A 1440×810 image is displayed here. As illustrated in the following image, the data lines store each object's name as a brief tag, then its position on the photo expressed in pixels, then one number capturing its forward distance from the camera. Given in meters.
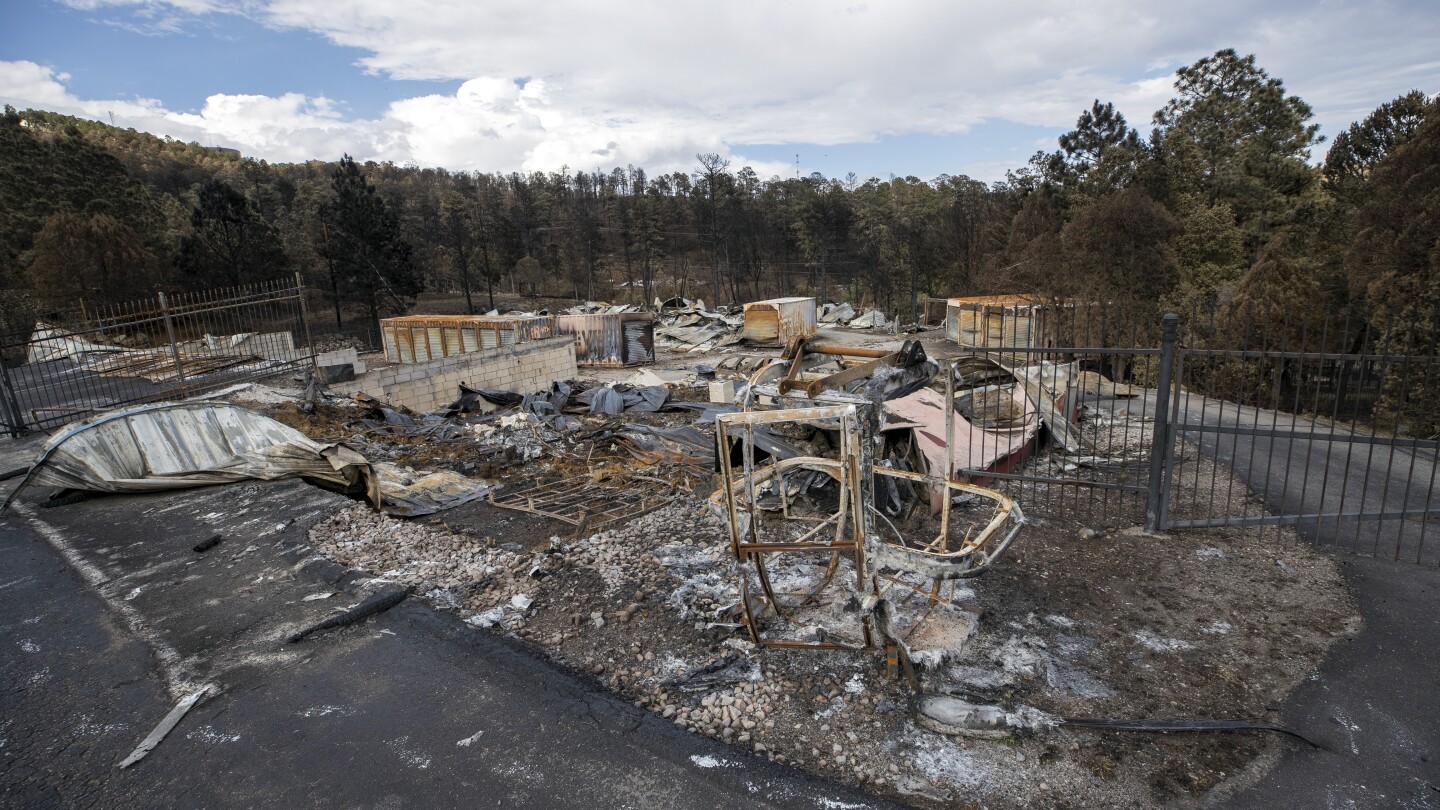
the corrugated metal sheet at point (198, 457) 6.33
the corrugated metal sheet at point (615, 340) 22.06
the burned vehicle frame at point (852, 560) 3.44
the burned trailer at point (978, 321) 21.69
